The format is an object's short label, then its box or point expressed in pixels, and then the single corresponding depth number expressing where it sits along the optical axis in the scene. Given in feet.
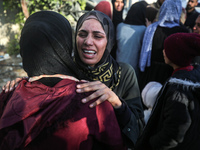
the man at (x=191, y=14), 14.21
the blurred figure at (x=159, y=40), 8.54
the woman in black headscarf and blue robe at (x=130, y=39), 9.41
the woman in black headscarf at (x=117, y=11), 13.02
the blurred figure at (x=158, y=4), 12.21
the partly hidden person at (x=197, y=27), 9.16
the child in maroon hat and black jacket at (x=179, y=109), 4.54
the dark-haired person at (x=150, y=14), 10.30
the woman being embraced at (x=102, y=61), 5.00
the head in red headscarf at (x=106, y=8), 11.11
